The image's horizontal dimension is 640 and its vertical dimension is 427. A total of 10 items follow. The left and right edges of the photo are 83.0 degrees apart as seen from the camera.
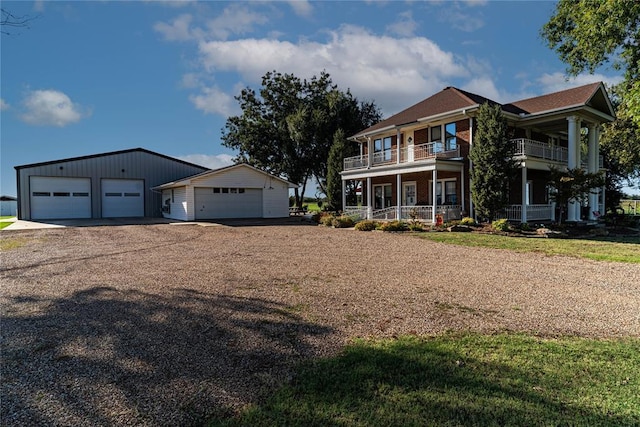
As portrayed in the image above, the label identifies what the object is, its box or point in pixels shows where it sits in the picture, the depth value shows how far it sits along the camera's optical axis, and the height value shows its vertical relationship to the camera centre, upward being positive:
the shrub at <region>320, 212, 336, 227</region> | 19.82 -0.68
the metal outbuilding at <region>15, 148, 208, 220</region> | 24.75 +1.85
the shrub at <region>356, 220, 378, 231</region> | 17.36 -0.89
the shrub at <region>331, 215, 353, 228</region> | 19.30 -0.77
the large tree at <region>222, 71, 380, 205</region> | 33.66 +8.24
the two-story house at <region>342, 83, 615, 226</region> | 18.64 +3.25
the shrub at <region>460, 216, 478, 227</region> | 17.23 -0.72
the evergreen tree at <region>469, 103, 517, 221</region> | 16.52 +2.04
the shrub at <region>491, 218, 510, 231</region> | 15.28 -0.78
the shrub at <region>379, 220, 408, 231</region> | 16.61 -0.87
